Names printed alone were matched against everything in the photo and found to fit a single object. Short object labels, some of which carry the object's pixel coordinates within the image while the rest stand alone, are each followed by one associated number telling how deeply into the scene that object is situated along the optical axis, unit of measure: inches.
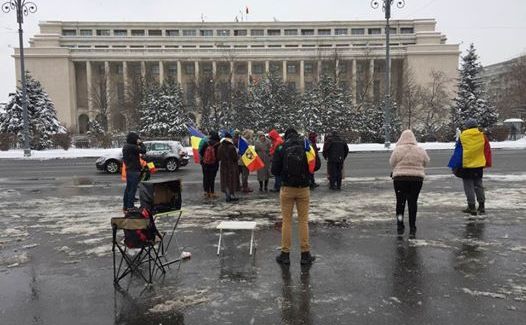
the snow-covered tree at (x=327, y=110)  1871.3
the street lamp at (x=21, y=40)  1200.8
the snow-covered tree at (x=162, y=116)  1962.4
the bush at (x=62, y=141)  1518.2
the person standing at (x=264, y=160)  543.2
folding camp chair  226.1
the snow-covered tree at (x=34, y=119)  1542.8
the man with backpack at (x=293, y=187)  253.3
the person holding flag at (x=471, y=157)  371.6
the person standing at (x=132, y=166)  397.7
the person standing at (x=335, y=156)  542.9
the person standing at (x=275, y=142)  509.4
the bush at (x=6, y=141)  1486.2
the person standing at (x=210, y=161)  487.8
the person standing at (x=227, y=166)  469.4
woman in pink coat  308.0
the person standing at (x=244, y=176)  534.9
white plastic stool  274.4
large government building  3604.8
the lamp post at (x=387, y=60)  1244.9
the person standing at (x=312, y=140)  540.5
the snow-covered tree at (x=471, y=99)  1796.3
